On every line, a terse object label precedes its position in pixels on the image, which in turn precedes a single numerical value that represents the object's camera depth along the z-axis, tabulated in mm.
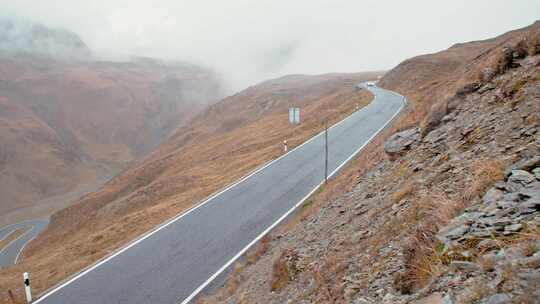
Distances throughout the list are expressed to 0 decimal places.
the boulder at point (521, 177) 4142
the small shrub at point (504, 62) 9742
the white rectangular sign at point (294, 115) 38800
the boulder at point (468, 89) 10422
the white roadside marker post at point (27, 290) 10848
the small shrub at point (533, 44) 9463
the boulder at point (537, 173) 4097
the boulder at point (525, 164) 4379
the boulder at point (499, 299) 2617
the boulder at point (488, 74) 10094
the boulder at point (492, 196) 4242
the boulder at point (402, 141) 10477
